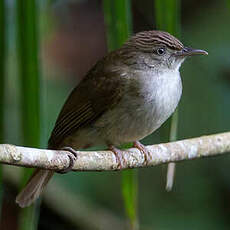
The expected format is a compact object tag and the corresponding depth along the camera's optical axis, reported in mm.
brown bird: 7102
